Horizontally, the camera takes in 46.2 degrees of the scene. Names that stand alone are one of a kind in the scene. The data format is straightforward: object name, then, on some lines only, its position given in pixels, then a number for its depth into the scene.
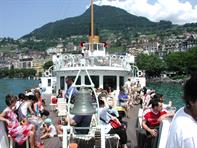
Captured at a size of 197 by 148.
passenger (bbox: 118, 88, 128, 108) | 9.12
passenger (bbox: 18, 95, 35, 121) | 5.04
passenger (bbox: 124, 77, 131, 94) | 10.92
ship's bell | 4.41
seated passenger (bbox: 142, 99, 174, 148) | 4.03
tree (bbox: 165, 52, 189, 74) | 73.54
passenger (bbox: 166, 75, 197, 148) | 1.18
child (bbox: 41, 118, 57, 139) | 5.90
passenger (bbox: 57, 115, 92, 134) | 4.67
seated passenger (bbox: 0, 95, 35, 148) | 4.27
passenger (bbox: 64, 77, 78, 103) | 6.43
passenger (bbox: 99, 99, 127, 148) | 4.71
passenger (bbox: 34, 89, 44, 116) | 6.07
